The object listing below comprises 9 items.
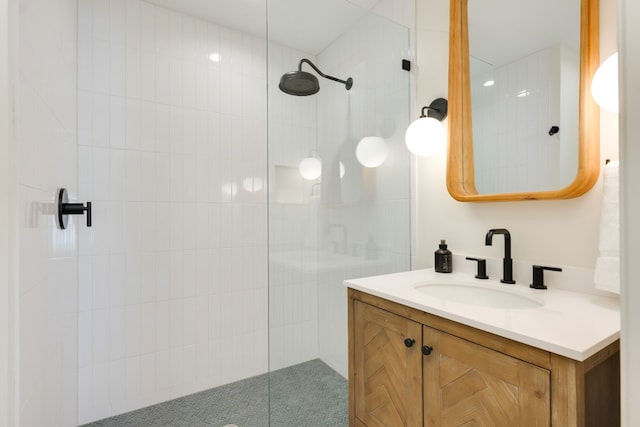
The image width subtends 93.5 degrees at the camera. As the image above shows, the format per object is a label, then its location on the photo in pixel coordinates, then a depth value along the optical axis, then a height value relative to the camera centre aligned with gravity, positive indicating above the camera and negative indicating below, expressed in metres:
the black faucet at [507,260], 1.21 -0.19
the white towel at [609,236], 0.92 -0.07
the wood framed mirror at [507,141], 1.04 +0.36
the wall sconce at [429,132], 1.54 +0.42
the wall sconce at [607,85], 0.95 +0.41
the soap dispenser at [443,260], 1.45 -0.22
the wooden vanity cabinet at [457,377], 0.70 -0.46
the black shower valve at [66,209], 1.14 +0.02
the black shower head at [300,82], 1.44 +0.65
